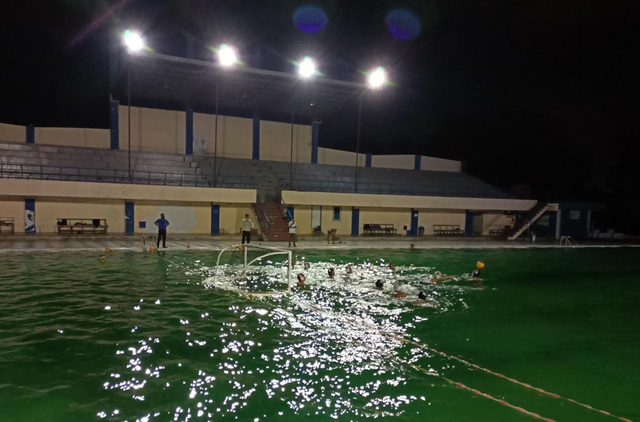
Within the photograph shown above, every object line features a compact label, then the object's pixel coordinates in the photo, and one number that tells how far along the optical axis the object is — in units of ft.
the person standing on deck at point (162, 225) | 66.63
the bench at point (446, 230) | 116.47
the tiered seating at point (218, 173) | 87.76
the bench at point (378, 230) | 108.27
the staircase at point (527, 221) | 111.86
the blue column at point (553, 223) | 122.17
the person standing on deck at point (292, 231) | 75.31
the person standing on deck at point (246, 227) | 69.92
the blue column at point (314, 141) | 125.08
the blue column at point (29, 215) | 82.84
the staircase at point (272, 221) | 86.07
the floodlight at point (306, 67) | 92.68
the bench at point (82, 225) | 85.05
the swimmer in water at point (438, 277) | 46.37
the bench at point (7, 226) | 81.97
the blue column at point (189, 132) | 111.14
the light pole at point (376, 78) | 98.07
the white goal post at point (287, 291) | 36.52
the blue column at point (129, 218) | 89.30
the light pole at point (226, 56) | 87.20
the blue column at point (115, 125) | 102.94
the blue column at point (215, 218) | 95.96
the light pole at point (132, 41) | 79.82
